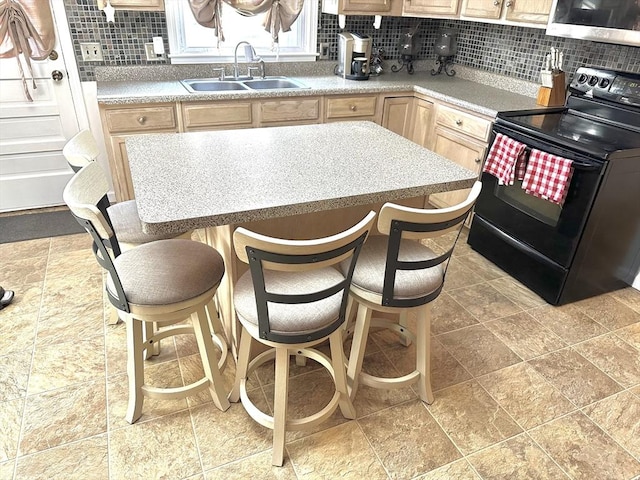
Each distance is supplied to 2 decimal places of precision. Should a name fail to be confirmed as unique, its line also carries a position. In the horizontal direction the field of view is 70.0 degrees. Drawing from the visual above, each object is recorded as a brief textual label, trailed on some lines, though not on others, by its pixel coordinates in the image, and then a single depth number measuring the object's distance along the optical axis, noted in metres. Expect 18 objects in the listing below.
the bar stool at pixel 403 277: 1.34
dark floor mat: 3.03
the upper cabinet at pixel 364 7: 3.34
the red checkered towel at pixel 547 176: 2.23
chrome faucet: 3.42
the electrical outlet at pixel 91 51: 3.09
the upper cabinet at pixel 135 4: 2.79
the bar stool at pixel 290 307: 1.19
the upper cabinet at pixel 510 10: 2.63
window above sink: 3.29
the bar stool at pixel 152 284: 1.39
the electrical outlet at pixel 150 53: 3.22
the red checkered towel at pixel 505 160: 2.45
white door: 3.07
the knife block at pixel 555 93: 2.85
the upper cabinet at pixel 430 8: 3.19
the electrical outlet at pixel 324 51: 3.72
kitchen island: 1.38
